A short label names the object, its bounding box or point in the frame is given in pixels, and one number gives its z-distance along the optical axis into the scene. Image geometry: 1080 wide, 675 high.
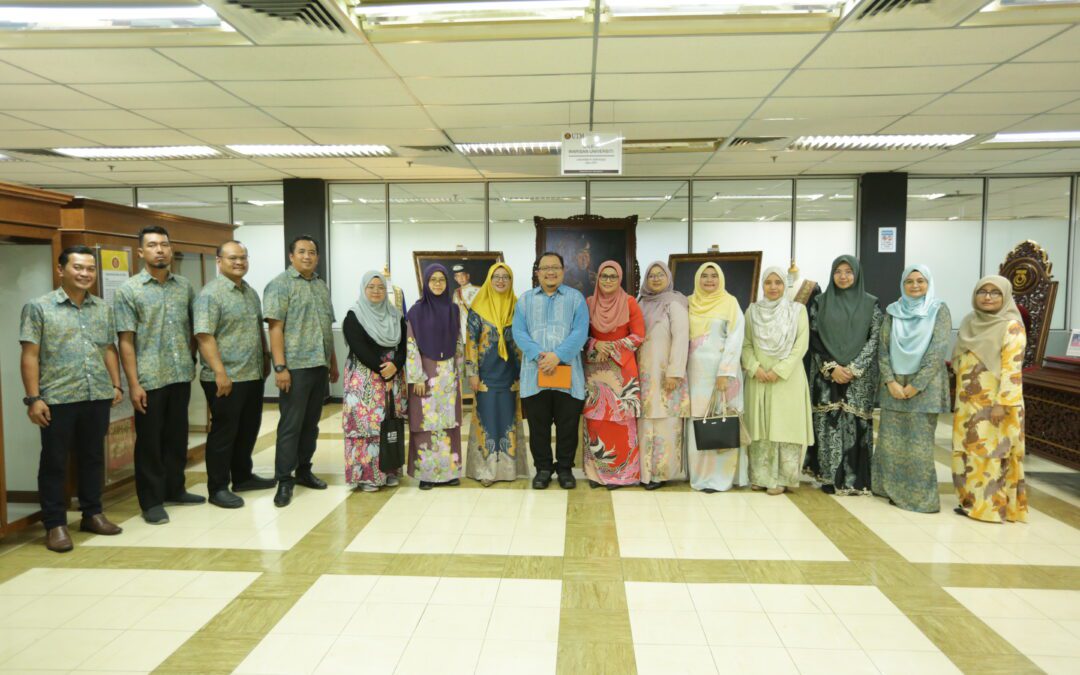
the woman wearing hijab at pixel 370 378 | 4.01
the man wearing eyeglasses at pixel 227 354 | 3.75
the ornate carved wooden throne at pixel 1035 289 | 4.60
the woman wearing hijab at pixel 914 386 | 3.68
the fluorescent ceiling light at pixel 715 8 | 2.92
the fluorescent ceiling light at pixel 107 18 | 2.94
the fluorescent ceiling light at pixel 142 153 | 5.72
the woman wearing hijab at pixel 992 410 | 3.46
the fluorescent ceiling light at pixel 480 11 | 2.95
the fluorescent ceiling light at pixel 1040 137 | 5.32
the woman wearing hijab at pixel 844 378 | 3.92
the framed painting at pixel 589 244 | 5.29
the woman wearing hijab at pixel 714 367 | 4.03
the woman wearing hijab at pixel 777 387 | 3.98
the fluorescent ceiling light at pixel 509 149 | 5.62
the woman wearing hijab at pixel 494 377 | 4.21
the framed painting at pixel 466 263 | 6.51
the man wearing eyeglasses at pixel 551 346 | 4.01
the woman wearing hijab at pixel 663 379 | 4.09
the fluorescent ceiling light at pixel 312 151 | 5.73
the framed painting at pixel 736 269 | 5.66
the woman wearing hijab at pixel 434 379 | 4.08
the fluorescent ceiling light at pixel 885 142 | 5.39
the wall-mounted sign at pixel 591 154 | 4.45
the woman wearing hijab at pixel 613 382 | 4.09
